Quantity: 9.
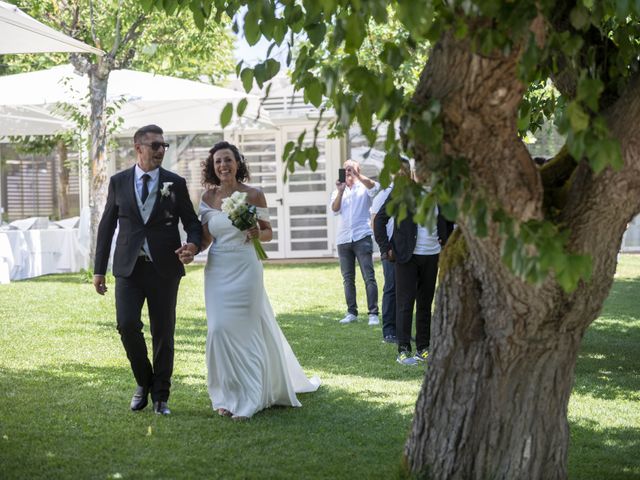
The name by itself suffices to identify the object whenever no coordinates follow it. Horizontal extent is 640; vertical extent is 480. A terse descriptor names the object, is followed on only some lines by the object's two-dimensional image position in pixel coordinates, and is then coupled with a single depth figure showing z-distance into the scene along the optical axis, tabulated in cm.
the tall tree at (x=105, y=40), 1727
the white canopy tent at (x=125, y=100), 1719
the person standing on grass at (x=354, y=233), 1263
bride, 724
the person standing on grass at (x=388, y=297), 1076
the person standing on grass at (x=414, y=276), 964
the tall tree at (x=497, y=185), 350
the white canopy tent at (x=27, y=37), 797
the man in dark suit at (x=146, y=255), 700
